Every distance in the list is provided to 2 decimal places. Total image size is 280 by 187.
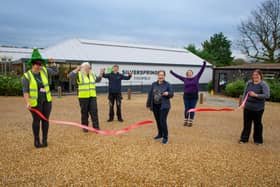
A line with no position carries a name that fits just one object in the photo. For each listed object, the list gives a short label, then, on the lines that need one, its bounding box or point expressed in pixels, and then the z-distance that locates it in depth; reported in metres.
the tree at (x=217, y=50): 36.38
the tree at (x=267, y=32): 21.33
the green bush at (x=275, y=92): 12.50
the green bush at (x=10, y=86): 12.68
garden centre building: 15.62
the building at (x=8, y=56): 17.12
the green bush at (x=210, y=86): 19.92
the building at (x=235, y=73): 15.17
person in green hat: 3.76
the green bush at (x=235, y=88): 14.74
